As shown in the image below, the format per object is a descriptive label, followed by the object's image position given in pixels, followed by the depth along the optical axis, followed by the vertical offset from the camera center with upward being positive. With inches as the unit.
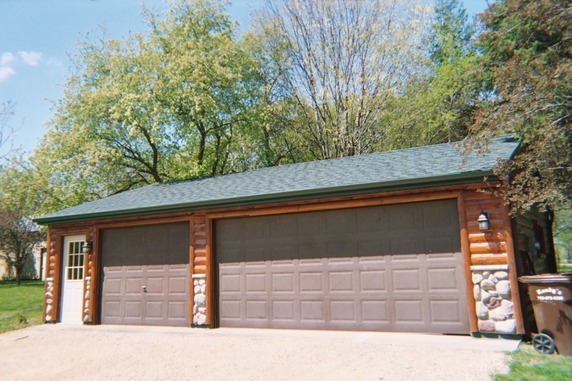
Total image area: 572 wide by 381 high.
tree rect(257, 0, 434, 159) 780.0 +364.2
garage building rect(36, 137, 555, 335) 289.7 +5.9
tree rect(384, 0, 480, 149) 753.6 +271.0
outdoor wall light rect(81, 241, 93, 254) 437.4 +16.8
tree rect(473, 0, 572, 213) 272.1 +87.3
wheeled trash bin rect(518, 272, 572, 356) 230.7 -31.8
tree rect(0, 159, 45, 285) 743.4 +107.0
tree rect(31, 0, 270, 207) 701.9 +255.2
